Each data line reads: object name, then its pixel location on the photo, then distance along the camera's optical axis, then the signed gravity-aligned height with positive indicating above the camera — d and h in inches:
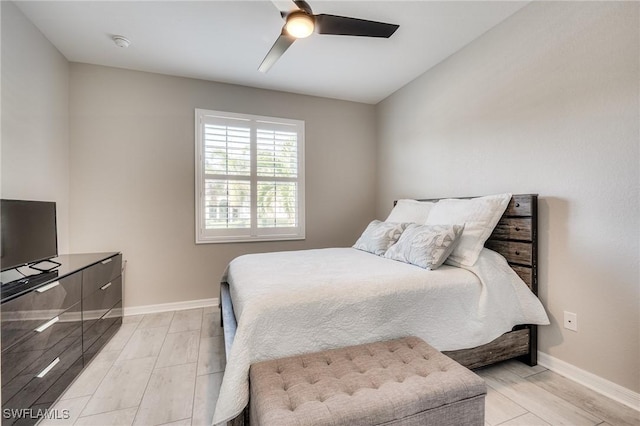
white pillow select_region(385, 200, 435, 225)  112.0 -1.2
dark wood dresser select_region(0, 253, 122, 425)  52.8 -27.9
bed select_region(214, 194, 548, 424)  56.1 -21.8
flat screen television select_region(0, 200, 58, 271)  67.0 -6.1
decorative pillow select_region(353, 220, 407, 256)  102.3 -10.3
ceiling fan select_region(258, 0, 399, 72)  68.1 +46.5
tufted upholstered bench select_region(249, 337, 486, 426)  41.0 -28.3
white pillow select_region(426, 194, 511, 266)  81.6 -3.5
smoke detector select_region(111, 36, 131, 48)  98.9 +58.4
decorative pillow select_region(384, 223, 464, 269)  79.1 -10.4
